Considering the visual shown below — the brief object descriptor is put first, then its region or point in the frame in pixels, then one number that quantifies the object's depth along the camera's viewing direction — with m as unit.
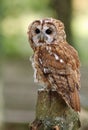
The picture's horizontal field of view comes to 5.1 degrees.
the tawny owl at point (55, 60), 5.61
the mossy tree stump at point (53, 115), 5.03
